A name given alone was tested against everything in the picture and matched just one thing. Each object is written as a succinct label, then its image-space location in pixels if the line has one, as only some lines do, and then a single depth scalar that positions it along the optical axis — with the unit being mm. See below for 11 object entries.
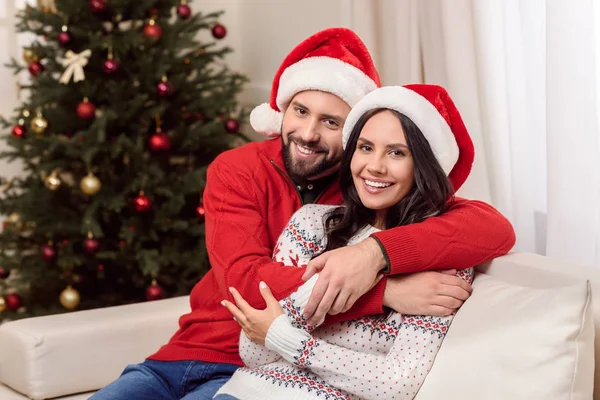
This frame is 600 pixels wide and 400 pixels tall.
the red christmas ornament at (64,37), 3238
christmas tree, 3254
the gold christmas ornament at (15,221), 3373
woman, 1572
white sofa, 2223
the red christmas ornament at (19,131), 3363
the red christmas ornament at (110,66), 3203
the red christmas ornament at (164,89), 3270
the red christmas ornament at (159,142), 3291
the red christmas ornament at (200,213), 3439
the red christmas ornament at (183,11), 3488
